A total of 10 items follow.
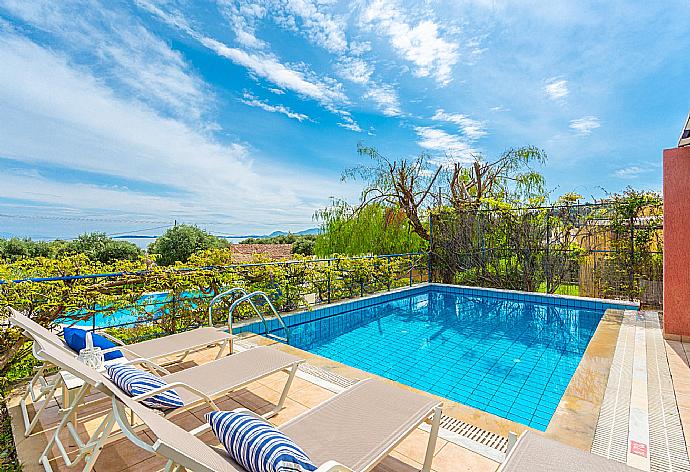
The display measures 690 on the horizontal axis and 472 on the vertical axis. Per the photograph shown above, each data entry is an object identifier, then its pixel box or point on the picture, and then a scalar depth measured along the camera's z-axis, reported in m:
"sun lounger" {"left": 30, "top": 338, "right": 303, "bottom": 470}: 1.98
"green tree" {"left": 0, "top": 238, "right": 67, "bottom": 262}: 18.61
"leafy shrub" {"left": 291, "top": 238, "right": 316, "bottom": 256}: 26.32
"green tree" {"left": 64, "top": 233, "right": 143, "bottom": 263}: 19.29
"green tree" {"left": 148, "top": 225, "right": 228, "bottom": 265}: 20.53
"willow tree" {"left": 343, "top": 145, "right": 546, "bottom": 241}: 13.16
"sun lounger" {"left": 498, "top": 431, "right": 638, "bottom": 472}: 1.74
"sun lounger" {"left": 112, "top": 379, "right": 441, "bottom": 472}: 1.42
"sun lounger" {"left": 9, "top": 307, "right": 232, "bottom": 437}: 2.79
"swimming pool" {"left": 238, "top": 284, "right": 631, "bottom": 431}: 4.52
